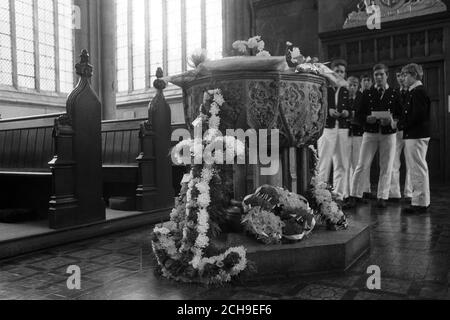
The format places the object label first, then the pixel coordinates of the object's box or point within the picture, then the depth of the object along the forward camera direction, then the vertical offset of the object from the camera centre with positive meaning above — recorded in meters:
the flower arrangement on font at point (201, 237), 2.61 -0.53
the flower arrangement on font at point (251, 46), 3.45 +0.93
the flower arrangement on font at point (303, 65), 3.22 +0.72
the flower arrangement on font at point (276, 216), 2.86 -0.41
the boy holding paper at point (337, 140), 5.58 +0.22
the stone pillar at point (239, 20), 10.40 +3.44
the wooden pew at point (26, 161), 4.89 +0.01
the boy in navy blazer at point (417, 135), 5.02 +0.24
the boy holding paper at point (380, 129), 5.52 +0.36
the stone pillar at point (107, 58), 11.73 +2.92
